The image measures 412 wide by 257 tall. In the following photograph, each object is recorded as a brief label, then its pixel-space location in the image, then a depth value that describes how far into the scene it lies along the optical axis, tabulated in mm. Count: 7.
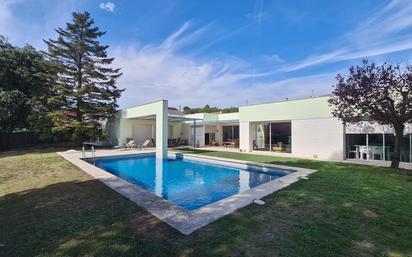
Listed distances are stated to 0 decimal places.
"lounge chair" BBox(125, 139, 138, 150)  20553
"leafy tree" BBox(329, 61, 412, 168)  8719
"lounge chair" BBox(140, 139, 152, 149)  22109
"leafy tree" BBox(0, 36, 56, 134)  18844
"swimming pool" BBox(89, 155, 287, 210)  7777
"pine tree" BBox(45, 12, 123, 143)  20453
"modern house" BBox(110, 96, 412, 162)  12891
